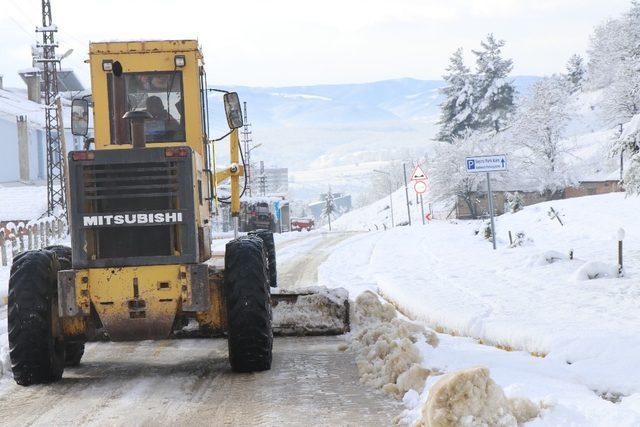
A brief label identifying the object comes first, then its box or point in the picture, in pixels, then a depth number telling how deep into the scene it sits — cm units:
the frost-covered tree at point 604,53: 11610
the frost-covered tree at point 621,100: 7662
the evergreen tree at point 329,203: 15700
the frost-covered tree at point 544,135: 8250
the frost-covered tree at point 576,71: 15262
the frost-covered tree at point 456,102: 9131
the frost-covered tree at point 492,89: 9162
